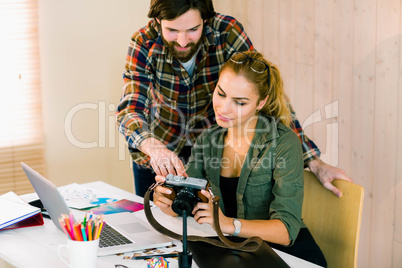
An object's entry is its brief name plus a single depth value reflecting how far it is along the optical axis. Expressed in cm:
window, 305
